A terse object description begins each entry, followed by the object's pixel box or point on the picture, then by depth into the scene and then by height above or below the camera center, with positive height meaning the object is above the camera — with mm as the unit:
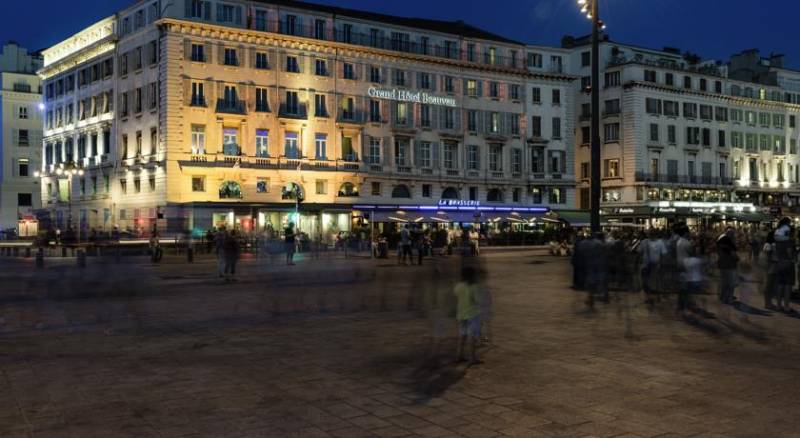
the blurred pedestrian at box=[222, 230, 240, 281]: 23266 -842
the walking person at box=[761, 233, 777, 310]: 15203 -1163
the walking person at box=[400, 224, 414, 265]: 32562 -875
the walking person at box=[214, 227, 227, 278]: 23484 -785
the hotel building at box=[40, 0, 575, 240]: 50094 +7883
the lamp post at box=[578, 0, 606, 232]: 20156 +2471
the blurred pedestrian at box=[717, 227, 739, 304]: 15484 -957
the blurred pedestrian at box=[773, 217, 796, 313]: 14750 -863
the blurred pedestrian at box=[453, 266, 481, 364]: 9641 -1099
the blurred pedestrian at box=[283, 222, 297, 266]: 30609 -851
